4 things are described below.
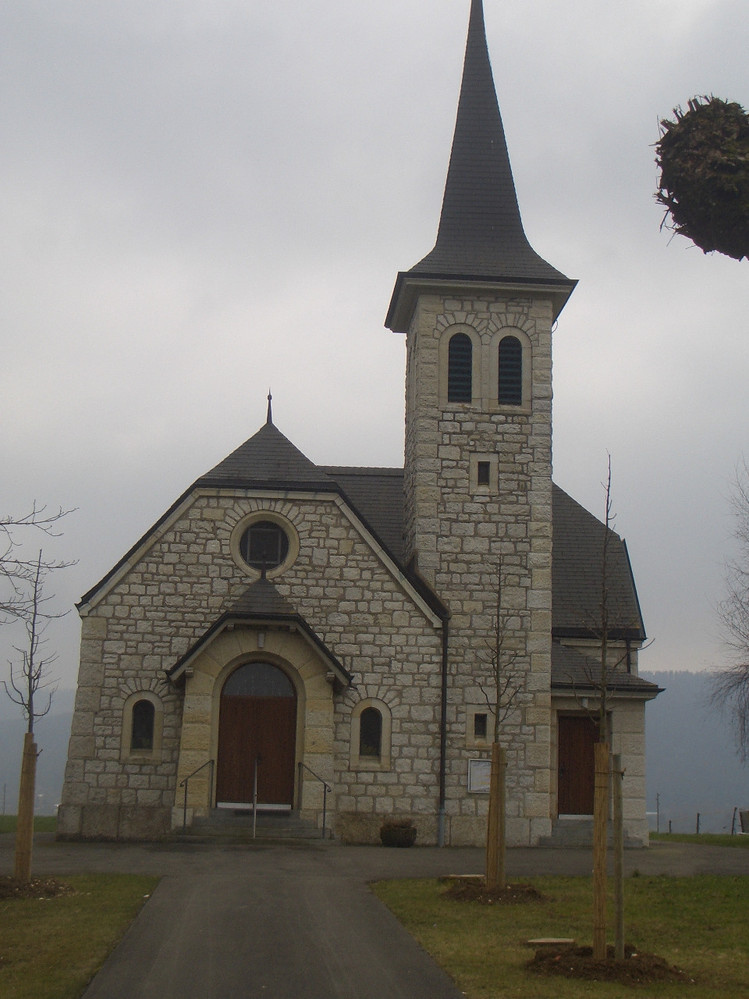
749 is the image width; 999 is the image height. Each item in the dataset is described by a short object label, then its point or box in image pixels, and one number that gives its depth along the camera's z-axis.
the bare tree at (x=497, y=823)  14.12
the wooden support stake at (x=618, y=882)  9.97
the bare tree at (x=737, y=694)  29.69
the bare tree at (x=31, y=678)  16.20
